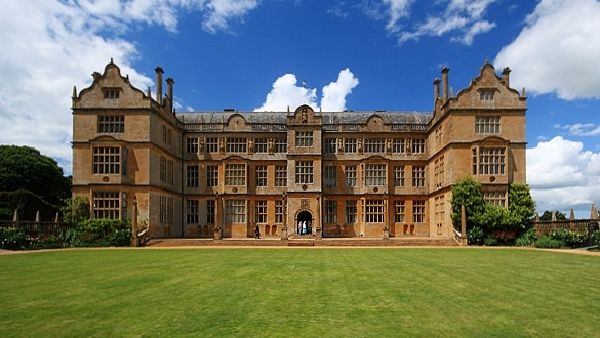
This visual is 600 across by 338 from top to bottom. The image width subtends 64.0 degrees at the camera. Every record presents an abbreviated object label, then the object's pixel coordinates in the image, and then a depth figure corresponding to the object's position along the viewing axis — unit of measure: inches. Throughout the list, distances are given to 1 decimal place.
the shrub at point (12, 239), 1052.5
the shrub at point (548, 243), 1097.4
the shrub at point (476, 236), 1240.2
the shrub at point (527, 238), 1205.5
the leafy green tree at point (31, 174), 1813.5
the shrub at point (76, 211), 1246.9
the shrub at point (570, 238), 1088.2
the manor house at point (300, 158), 1330.0
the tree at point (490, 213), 1234.0
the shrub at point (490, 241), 1224.8
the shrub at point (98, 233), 1203.9
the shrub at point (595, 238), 990.7
